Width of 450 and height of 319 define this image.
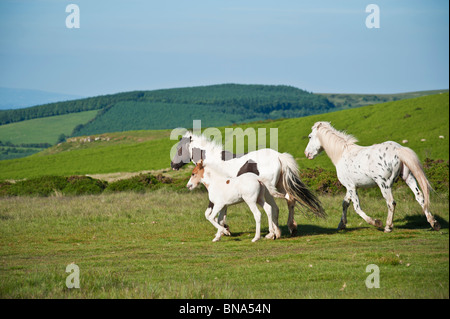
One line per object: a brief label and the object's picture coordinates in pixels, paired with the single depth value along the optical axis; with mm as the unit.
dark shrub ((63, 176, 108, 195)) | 29723
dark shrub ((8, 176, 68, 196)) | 29773
